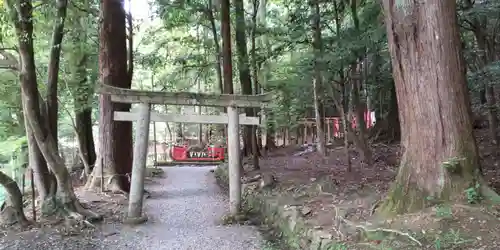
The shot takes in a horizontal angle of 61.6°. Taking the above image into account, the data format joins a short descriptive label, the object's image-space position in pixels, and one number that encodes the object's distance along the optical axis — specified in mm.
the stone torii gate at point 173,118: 7887
